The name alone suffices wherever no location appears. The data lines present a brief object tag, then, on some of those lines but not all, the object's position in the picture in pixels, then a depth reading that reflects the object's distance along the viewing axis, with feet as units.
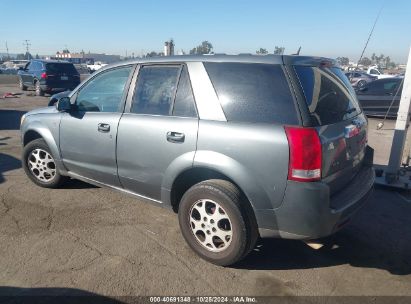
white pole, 17.24
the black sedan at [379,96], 40.32
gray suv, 9.30
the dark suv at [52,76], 53.78
